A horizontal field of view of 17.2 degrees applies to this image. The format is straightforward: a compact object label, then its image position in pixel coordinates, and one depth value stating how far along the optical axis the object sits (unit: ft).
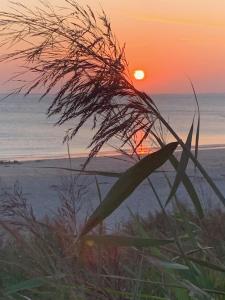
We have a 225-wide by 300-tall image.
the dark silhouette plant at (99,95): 6.88
